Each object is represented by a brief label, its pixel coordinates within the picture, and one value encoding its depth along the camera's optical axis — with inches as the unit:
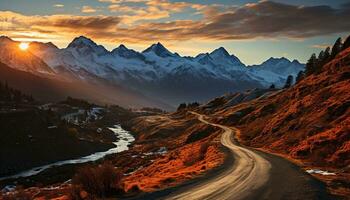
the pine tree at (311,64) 6517.7
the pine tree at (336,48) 5787.4
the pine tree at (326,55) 5786.4
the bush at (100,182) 1184.4
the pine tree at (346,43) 5742.1
